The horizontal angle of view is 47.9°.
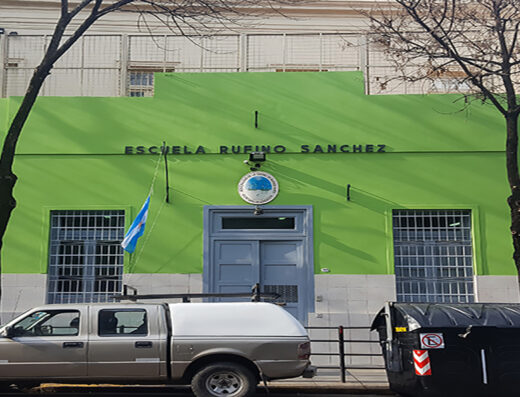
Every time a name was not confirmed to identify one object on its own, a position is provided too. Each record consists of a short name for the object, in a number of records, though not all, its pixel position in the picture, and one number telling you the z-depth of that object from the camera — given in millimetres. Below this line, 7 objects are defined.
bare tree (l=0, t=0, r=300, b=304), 10742
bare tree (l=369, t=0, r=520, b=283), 11661
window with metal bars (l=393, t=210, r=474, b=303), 13445
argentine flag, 12188
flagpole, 13570
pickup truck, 8789
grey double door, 13328
